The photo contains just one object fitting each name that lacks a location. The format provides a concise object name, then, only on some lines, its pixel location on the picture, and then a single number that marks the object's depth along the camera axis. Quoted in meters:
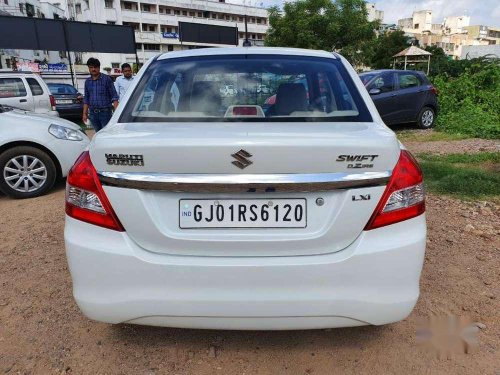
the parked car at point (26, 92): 9.59
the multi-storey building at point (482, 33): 117.31
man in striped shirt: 7.14
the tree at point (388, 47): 50.09
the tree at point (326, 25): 24.80
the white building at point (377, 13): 91.98
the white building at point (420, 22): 109.81
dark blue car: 10.78
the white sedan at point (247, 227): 1.74
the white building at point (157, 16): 55.75
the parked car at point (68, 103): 13.77
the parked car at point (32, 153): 5.18
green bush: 10.34
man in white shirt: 8.99
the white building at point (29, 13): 32.41
